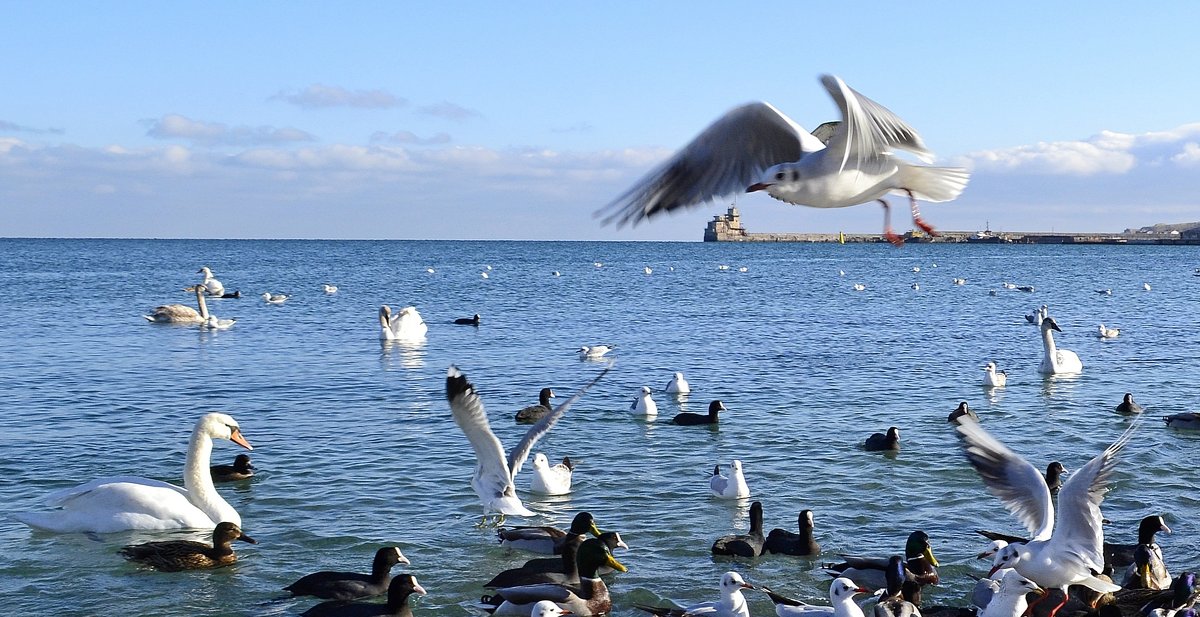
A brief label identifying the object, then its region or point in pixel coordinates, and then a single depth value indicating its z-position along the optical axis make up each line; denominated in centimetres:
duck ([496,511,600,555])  1027
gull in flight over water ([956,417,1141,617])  795
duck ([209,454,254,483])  1321
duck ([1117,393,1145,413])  1697
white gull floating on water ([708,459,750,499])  1205
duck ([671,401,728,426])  1666
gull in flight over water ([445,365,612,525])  1029
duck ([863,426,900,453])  1440
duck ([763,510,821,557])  1020
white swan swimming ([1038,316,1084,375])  2198
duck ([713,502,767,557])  1001
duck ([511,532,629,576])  944
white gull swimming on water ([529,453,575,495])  1241
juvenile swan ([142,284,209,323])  3409
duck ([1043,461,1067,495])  1236
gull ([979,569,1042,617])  772
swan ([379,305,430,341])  2894
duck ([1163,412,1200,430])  1576
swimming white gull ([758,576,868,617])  796
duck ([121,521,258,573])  977
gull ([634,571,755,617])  823
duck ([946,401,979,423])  1606
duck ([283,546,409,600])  890
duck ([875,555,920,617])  799
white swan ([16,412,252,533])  1072
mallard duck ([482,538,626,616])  856
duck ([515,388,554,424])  1697
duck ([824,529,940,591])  905
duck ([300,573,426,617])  838
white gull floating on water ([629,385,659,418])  1720
